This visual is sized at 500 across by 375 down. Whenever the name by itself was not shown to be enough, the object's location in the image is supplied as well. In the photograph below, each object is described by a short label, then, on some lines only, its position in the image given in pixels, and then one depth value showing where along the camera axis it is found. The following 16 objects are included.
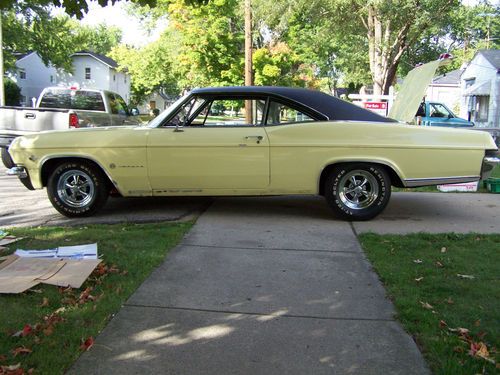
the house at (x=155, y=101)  86.38
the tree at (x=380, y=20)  20.52
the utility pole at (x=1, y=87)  26.05
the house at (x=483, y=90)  27.70
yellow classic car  6.27
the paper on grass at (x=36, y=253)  4.87
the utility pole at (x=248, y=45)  18.34
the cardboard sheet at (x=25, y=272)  4.04
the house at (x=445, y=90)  46.91
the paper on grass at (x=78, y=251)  4.83
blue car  20.52
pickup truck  11.49
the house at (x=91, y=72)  58.28
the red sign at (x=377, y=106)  18.35
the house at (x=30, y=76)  49.31
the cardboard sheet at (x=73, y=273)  4.15
